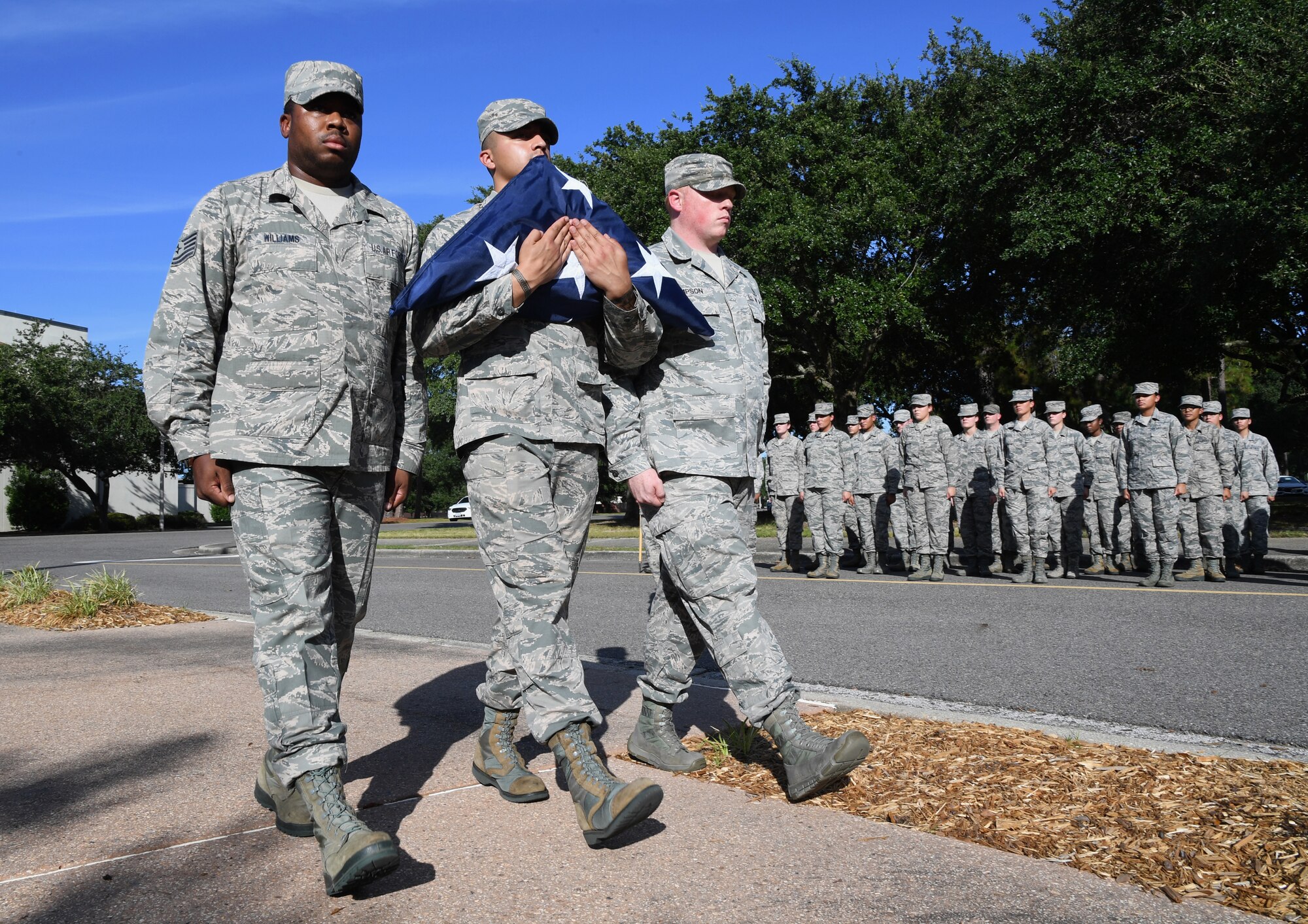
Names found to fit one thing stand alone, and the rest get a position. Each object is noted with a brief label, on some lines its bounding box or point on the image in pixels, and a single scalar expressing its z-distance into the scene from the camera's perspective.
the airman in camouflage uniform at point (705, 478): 3.45
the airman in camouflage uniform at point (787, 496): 15.19
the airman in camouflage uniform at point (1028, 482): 12.46
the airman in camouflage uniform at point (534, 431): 3.21
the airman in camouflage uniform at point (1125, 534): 13.98
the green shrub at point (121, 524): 51.00
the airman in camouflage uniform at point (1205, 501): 12.48
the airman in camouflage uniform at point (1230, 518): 12.96
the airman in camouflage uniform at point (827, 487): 13.80
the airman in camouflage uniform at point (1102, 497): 14.22
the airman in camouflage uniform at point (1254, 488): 12.66
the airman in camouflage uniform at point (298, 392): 2.99
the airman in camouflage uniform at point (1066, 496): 13.41
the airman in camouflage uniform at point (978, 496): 14.17
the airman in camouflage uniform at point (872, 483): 14.46
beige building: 55.03
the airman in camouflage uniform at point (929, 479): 13.10
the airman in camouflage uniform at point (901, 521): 13.76
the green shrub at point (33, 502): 49.91
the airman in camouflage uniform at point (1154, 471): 12.17
